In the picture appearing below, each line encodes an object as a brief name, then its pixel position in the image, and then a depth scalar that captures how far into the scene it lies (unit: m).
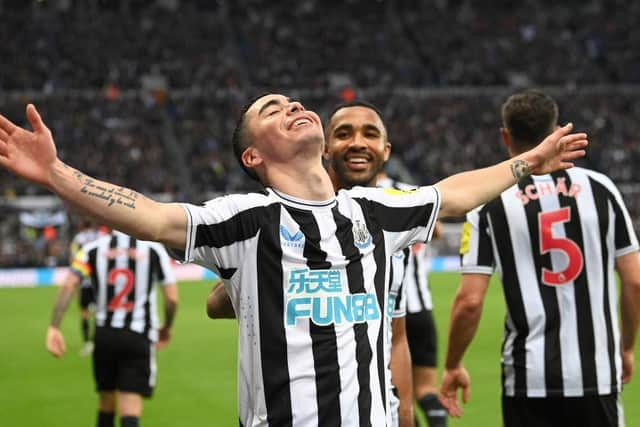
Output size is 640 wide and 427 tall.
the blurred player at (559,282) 8.41
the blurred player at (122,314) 14.07
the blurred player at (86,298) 23.52
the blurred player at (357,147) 8.34
